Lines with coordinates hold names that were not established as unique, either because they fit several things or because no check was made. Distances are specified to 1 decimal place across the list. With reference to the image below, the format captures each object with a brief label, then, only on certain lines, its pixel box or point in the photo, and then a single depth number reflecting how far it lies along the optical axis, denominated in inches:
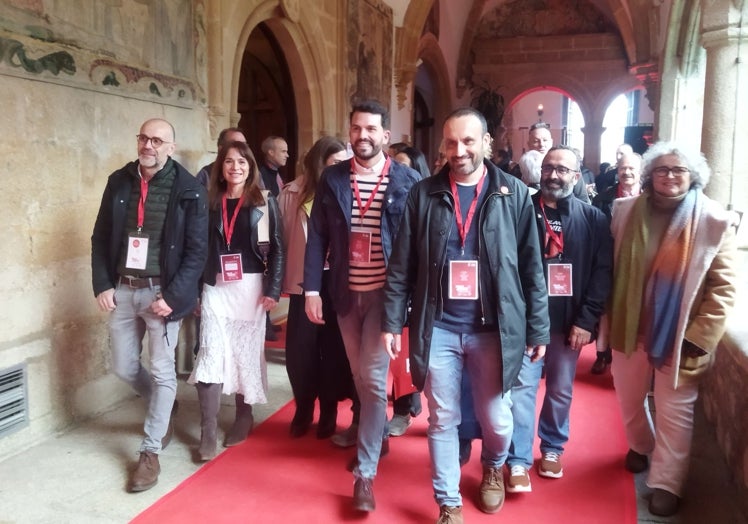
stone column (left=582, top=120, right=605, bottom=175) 610.9
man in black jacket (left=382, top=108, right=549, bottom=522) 95.8
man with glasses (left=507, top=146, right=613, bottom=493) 113.9
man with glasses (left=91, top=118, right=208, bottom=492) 118.8
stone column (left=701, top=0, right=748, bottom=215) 146.0
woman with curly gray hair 102.5
